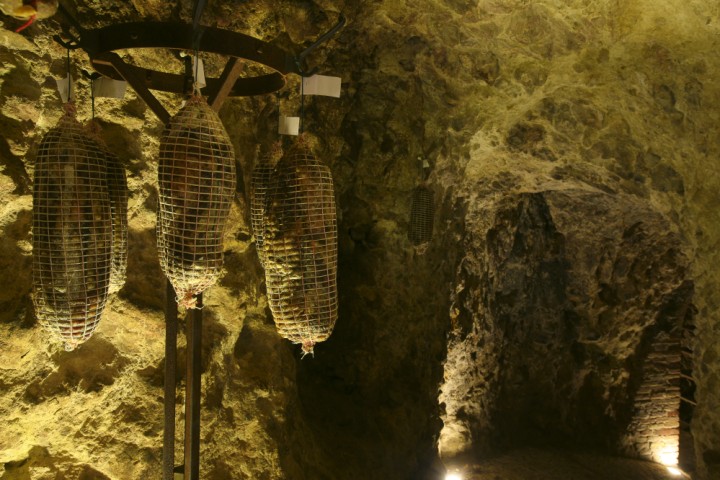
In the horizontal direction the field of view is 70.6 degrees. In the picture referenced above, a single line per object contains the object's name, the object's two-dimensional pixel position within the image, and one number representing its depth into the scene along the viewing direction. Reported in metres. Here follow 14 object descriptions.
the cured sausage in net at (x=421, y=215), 3.75
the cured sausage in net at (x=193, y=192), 1.41
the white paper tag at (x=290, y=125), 1.84
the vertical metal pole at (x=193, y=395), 1.83
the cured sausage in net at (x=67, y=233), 1.41
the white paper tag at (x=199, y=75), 1.46
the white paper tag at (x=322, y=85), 1.77
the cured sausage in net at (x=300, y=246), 1.73
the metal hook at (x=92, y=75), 1.80
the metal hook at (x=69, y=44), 1.51
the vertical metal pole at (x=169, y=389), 1.86
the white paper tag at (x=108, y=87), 1.72
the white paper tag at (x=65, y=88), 1.54
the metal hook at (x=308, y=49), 1.63
